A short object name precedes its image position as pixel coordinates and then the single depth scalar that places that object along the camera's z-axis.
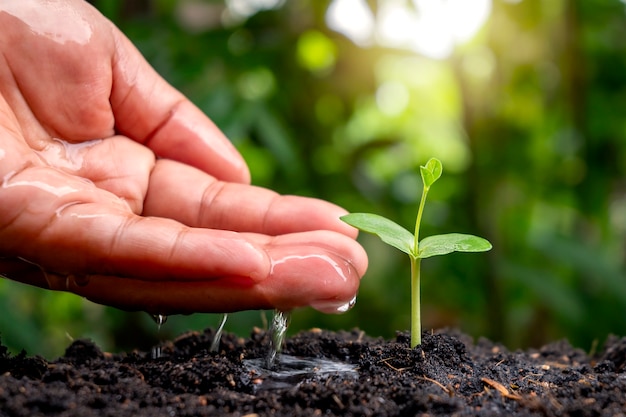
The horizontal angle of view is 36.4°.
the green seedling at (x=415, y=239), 0.29
